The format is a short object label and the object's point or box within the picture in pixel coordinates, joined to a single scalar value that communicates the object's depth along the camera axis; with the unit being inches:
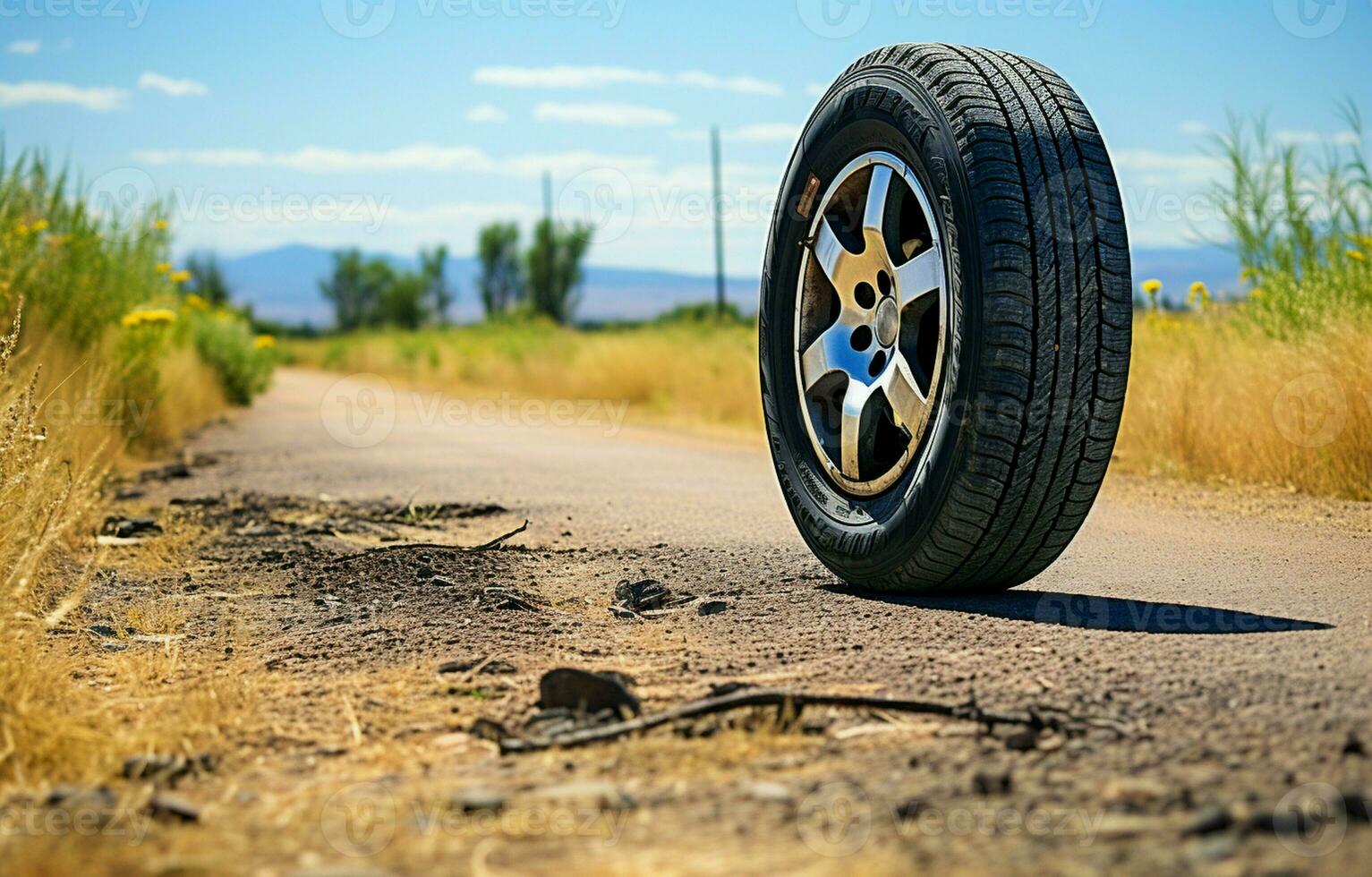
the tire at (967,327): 147.4
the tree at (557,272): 2592.8
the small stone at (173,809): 91.8
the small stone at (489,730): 112.7
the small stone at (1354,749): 94.5
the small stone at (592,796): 91.7
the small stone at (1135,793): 88.3
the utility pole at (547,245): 2118.6
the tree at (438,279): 3730.3
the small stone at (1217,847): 77.4
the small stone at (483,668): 134.5
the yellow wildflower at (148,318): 416.2
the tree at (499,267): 3858.3
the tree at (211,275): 2159.4
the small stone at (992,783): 91.6
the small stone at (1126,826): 82.7
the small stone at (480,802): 91.4
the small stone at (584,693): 115.9
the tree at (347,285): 4751.5
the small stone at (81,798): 93.4
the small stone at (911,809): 87.7
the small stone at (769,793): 92.3
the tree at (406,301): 3885.3
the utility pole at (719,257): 1609.3
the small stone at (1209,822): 81.7
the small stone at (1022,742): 101.3
